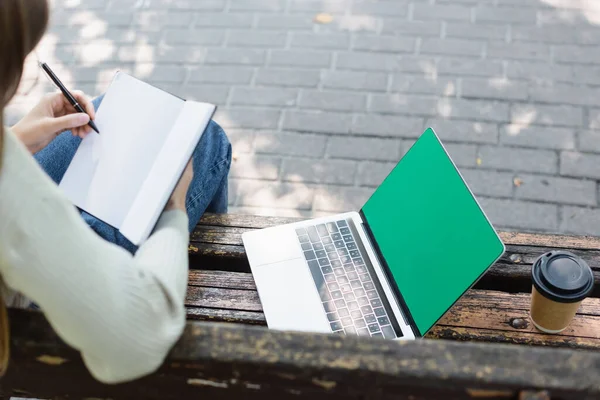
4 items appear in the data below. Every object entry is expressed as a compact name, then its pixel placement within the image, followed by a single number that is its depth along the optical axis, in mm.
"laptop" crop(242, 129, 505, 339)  1569
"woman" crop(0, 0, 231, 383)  1097
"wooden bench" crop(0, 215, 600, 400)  1104
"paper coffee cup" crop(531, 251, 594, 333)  1456
